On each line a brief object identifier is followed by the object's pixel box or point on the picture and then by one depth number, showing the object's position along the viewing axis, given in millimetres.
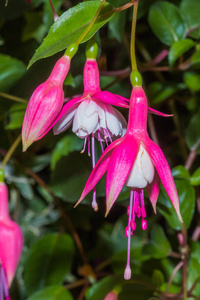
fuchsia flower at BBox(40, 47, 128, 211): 241
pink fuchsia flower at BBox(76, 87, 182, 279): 227
